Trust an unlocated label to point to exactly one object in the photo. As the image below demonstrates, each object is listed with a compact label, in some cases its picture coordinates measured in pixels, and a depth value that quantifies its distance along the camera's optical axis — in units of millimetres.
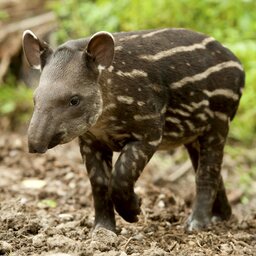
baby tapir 10000
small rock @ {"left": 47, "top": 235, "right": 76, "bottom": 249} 9396
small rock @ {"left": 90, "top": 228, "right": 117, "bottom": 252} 9555
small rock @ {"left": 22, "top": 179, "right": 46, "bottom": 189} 16031
